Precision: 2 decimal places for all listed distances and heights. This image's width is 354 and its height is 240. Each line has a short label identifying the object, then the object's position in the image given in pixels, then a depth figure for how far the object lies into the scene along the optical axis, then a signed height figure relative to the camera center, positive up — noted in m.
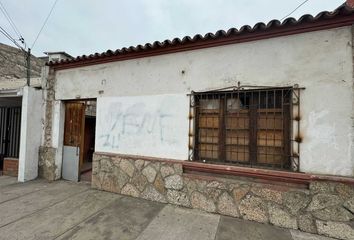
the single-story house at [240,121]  3.18 +0.16
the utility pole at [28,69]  5.93 +1.69
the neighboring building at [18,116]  5.72 +0.33
